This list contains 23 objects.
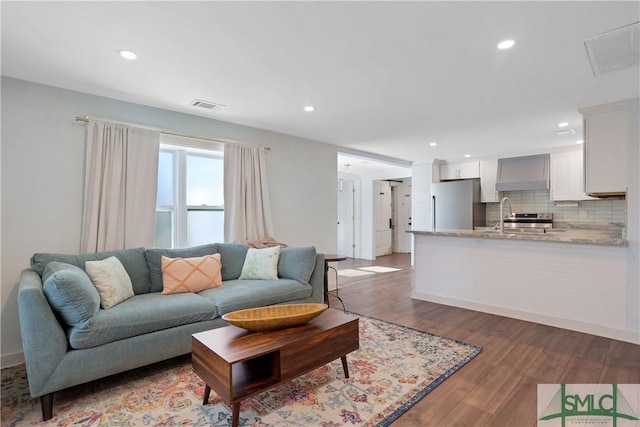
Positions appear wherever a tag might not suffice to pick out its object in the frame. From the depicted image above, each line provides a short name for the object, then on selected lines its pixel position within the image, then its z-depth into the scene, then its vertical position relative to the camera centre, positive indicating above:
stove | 5.66 +0.09
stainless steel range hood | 5.54 +0.94
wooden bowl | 1.95 -0.63
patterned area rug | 1.84 -1.15
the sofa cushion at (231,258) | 3.43 -0.42
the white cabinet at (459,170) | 6.40 +1.12
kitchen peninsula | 3.10 -0.59
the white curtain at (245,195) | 3.90 +0.32
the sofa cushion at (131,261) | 2.59 -0.37
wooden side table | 3.74 -0.57
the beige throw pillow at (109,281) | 2.36 -0.48
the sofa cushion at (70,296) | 1.96 -0.50
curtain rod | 2.89 +0.94
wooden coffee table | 1.71 -0.80
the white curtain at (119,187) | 2.91 +0.31
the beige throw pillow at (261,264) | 3.37 -0.47
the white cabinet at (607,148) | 3.13 +0.79
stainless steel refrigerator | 6.08 +0.37
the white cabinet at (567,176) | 5.18 +0.83
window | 3.59 +0.27
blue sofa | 1.86 -0.70
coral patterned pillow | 2.86 -0.51
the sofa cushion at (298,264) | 3.39 -0.46
